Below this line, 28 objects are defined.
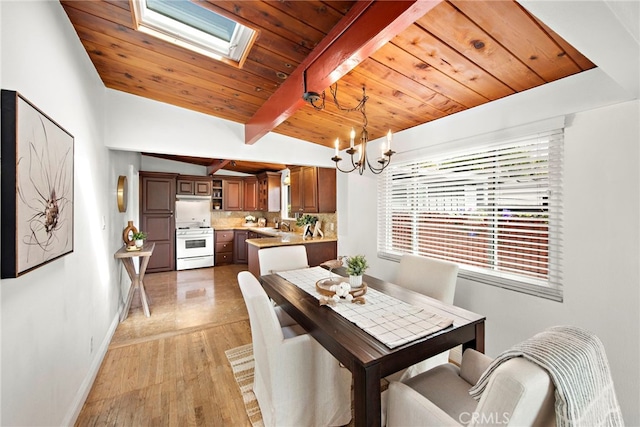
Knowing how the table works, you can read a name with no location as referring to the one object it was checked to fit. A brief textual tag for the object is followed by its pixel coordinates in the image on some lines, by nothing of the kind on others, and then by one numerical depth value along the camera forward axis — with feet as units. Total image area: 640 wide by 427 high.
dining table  3.56
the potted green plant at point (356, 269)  6.01
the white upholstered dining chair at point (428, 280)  6.00
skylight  5.24
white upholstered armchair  2.45
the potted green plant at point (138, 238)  10.66
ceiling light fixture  5.82
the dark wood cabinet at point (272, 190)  19.34
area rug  5.54
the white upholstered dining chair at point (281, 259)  8.74
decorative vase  10.49
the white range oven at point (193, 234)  18.03
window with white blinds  5.96
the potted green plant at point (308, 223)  13.80
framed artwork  3.17
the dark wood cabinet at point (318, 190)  13.21
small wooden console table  10.13
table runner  4.14
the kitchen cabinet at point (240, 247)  19.92
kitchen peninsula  11.77
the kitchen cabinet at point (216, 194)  20.27
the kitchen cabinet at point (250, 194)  20.90
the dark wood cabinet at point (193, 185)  18.63
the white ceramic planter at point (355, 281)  6.14
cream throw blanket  2.54
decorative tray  5.88
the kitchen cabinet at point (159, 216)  17.11
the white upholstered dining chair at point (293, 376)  4.69
